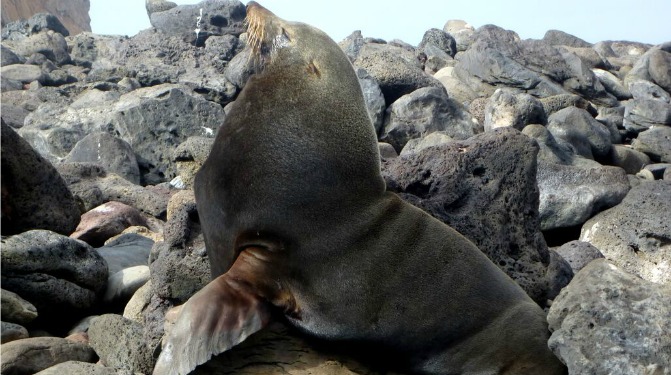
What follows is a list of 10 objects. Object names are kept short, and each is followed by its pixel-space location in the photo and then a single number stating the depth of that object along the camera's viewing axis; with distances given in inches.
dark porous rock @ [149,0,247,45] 1004.6
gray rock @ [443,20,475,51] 1229.7
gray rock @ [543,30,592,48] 1371.8
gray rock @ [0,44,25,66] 1062.0
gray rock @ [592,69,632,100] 924.6
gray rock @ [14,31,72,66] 1173.1
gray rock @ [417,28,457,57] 1142.0
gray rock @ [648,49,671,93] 931.3
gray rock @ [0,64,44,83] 1024.2
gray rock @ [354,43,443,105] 714.8
